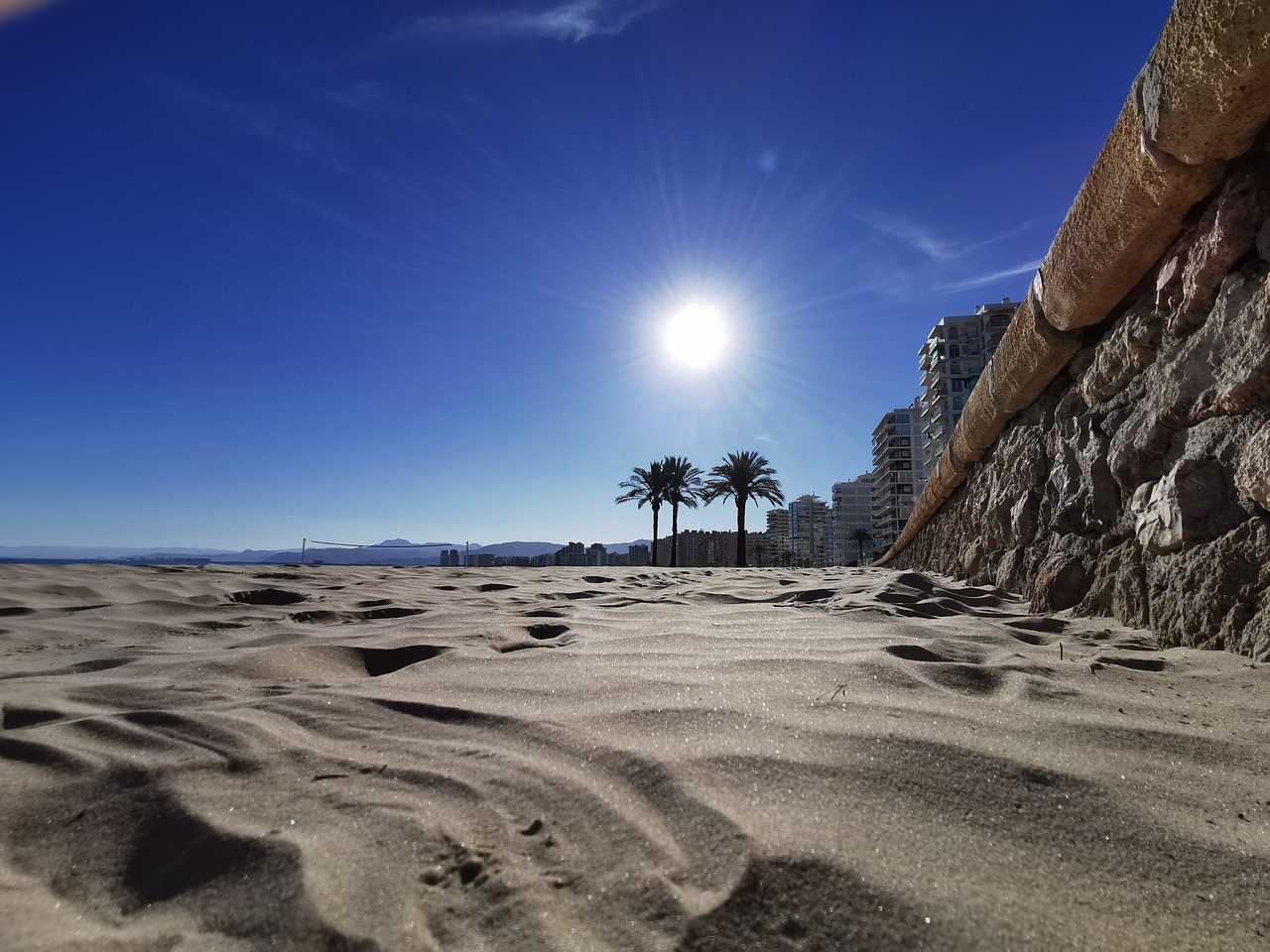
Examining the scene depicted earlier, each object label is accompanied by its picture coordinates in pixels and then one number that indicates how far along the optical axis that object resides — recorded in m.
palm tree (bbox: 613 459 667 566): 31.58
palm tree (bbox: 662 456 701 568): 31.27
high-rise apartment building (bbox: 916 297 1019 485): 54.81
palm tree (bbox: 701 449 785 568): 28.64
